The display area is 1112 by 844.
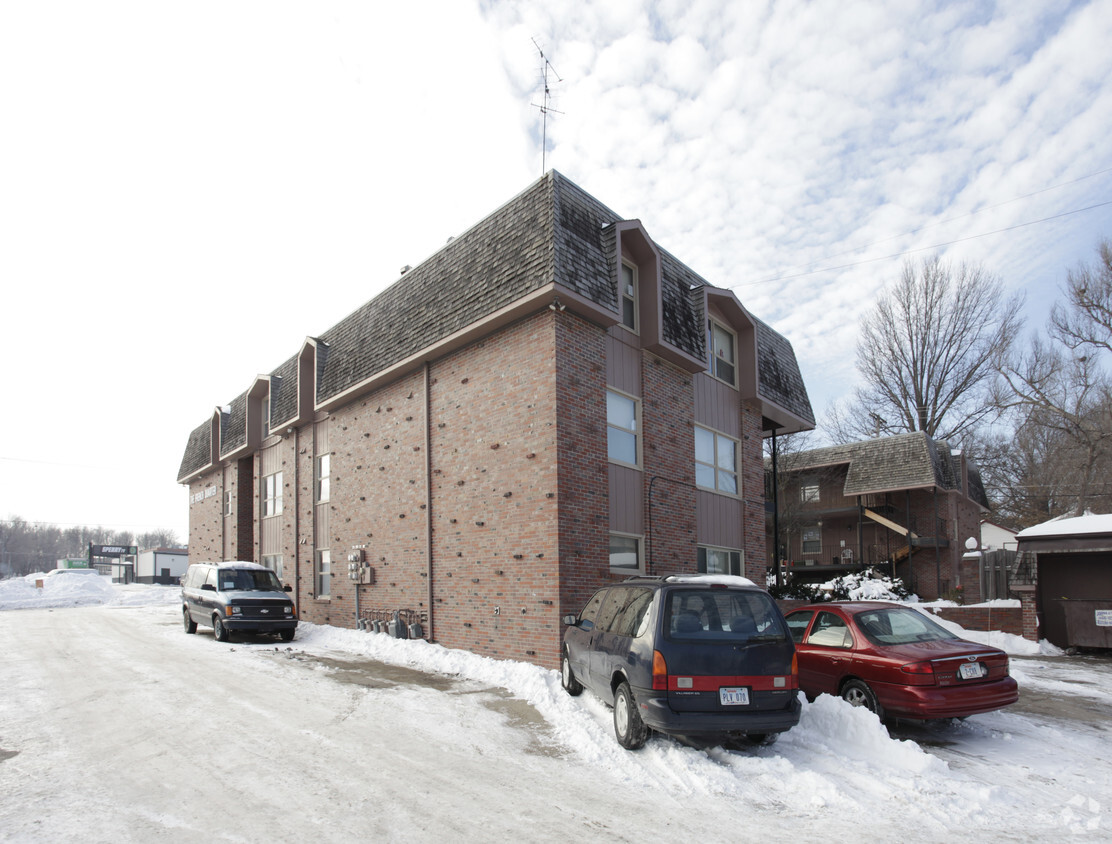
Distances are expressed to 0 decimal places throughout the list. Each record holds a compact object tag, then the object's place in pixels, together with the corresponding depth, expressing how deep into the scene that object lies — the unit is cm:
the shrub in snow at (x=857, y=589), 2277
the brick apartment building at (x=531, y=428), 1201
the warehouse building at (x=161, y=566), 5991
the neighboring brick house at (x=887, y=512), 2962
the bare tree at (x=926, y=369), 3741
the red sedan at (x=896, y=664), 771
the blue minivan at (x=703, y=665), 668
